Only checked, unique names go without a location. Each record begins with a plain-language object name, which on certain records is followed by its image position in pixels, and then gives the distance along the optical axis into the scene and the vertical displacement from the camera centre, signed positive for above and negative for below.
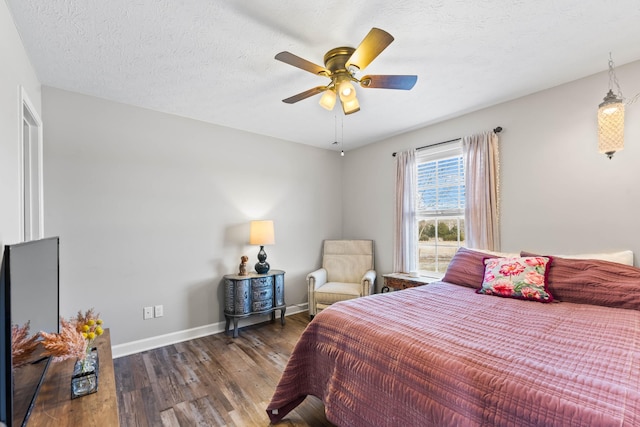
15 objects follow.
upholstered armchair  3.60 -0.78
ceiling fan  1.66 +0.94
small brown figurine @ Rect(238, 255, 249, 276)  3.46 -0.57
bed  1.01 -0.63
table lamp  3.49 -0.21
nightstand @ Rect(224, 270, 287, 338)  3.28 -0.90
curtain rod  2.93 +0.87
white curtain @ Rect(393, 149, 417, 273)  3.70 -0.01
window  3.37 +0.12
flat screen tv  0.90 -0.35
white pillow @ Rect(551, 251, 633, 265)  2.15 -0.35
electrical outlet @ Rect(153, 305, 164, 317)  3.01 -0.94
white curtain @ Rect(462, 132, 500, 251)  2.94 +0.25
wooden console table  1.14 -0.78
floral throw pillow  2.14 -0.51
